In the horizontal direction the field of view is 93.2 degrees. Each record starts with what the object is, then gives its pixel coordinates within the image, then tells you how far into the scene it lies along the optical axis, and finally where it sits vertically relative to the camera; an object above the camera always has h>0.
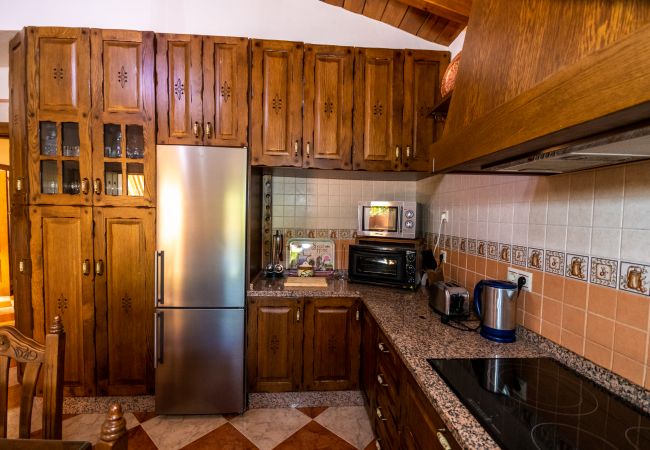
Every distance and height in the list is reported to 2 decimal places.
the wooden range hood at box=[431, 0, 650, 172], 0.45 +0.26
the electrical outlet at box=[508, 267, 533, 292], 1.38 -0.27
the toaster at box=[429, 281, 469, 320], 1.53 -0.43
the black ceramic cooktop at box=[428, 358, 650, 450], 0.78 -0.55
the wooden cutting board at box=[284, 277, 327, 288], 2.23 -0.52
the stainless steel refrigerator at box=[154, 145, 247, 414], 2.00 -0.44
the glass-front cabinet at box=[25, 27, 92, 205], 2.01 +0.69
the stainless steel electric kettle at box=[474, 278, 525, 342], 1.31 -0.41
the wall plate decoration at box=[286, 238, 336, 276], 2.68 -0.36
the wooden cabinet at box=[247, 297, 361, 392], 2.14 -0.91
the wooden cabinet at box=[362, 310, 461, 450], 0.99 -0.79
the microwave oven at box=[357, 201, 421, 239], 2.28 -0.04
